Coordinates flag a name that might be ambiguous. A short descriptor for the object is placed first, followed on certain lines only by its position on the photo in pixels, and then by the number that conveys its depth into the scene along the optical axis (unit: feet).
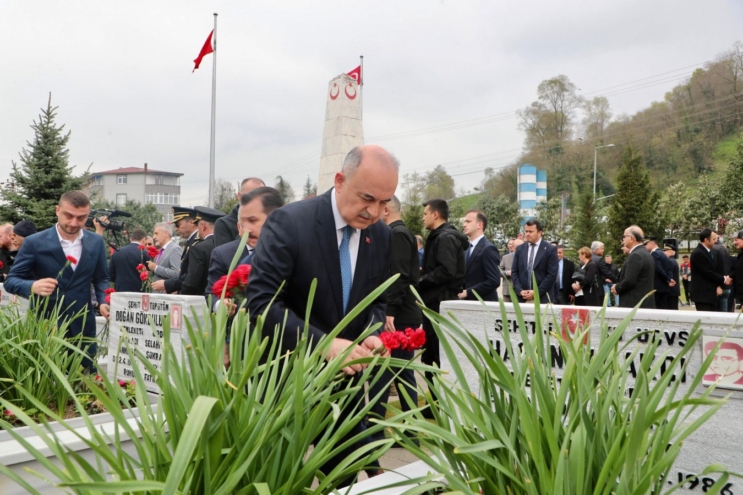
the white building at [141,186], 370.32
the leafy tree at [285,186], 245.04
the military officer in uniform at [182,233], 22.82
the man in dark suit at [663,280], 34.58
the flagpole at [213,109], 82.02
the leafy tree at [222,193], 227.01
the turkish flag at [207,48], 83.56
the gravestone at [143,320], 14.84
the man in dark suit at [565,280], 37.58
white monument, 51.37
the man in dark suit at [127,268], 27.25
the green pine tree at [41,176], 66.08
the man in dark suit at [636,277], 28.12
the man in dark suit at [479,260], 23.98
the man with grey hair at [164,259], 25.62
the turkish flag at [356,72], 59.82
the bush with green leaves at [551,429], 4.63
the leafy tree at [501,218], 159.33
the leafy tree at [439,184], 258.80
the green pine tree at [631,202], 104.32
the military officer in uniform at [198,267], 18.48
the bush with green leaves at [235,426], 4.66
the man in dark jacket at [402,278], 18.62
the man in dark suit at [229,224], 18.52
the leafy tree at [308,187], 267.31
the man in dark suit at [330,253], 8.50
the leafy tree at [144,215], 206.21
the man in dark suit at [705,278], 37.37
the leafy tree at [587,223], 105.91
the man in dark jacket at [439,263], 21.45
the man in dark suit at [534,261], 28.53
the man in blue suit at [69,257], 16.43
